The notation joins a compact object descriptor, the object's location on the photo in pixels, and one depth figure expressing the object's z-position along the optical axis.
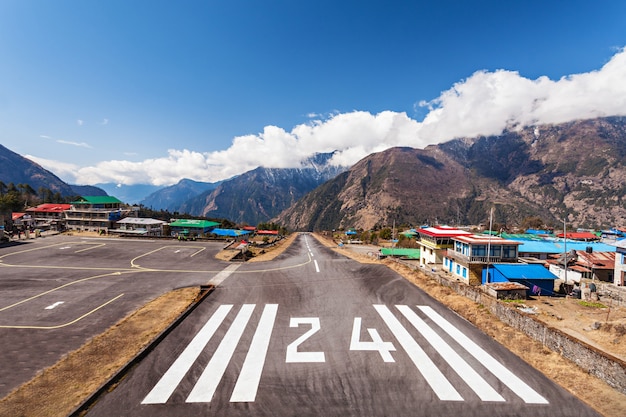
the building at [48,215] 97.66
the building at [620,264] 40.88
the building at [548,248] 63.00
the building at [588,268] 46.03
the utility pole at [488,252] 39.34
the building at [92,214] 93.44
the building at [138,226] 91.31
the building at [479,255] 40.53
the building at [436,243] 51.34
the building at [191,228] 102.56
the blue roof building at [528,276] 35.19
